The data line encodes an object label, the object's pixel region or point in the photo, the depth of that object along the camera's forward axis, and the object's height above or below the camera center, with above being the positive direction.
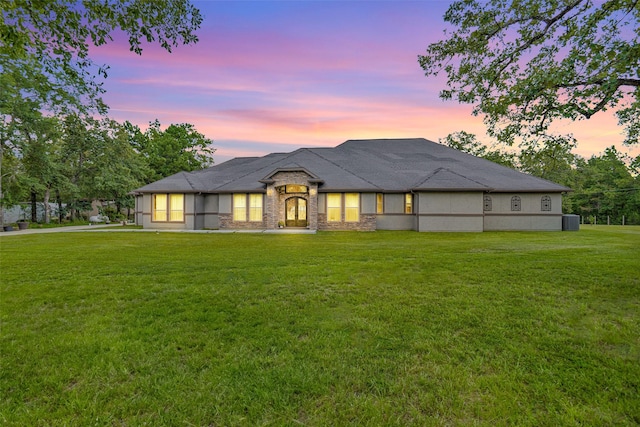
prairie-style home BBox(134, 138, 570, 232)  20.28 +0.80
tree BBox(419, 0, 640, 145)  6.06 +3.65
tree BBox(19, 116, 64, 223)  24.72 +4.89
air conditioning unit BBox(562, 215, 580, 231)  20.98 -1.03
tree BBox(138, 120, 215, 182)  40.84 +8.94
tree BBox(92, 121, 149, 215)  30.62 +4.96
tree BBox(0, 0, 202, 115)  4.69 +3.27
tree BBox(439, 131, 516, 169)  35.72 +8.09
